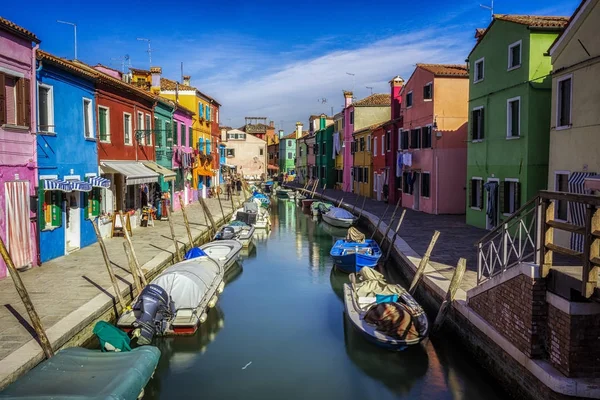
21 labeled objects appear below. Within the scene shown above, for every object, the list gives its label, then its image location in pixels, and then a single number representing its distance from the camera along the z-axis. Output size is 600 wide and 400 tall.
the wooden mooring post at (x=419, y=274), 12.78
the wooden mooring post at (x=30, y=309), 8.04
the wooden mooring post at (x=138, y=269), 12.22
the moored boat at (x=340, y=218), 28.69
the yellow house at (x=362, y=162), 39.59
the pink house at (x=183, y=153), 29.38
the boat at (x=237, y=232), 21.64
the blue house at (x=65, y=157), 14.17
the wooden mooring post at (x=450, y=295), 10.62
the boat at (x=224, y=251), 17.53
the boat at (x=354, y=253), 17.06
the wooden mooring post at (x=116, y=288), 11.16
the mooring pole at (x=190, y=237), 18.89
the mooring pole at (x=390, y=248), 18.64
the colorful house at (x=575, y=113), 13.05
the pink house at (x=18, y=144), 12.30
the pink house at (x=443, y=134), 25.58
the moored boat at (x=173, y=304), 10.40
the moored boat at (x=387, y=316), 10.18
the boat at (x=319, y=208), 33.93
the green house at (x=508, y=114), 16.83
